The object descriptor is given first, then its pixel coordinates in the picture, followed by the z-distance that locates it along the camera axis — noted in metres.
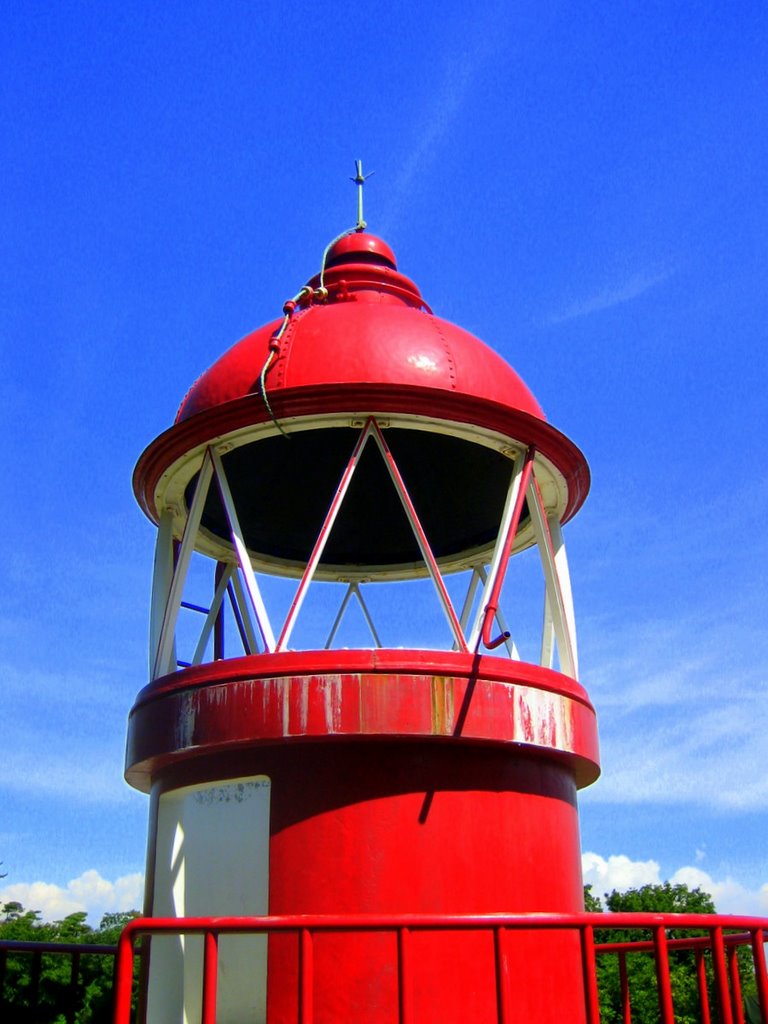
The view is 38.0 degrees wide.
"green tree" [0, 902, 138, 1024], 14.53
